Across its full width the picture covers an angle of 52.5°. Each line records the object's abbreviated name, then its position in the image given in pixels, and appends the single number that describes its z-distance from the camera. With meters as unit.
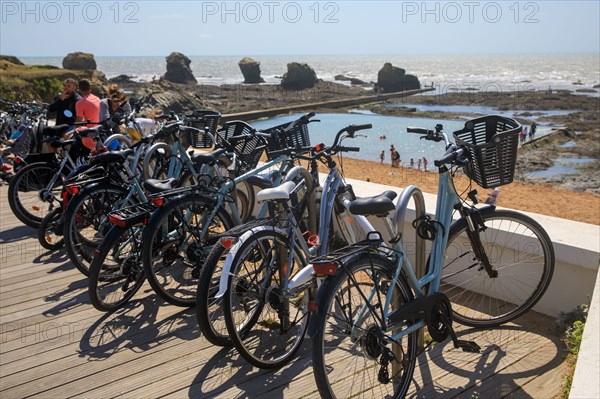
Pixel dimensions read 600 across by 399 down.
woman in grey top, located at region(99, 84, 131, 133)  7.14
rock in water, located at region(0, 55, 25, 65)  29.33
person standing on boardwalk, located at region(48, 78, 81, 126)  7.07
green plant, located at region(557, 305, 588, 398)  2.93
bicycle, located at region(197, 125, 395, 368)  2.92
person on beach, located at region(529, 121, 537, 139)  27.95
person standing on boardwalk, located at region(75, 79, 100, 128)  6.88
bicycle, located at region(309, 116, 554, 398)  2.44
